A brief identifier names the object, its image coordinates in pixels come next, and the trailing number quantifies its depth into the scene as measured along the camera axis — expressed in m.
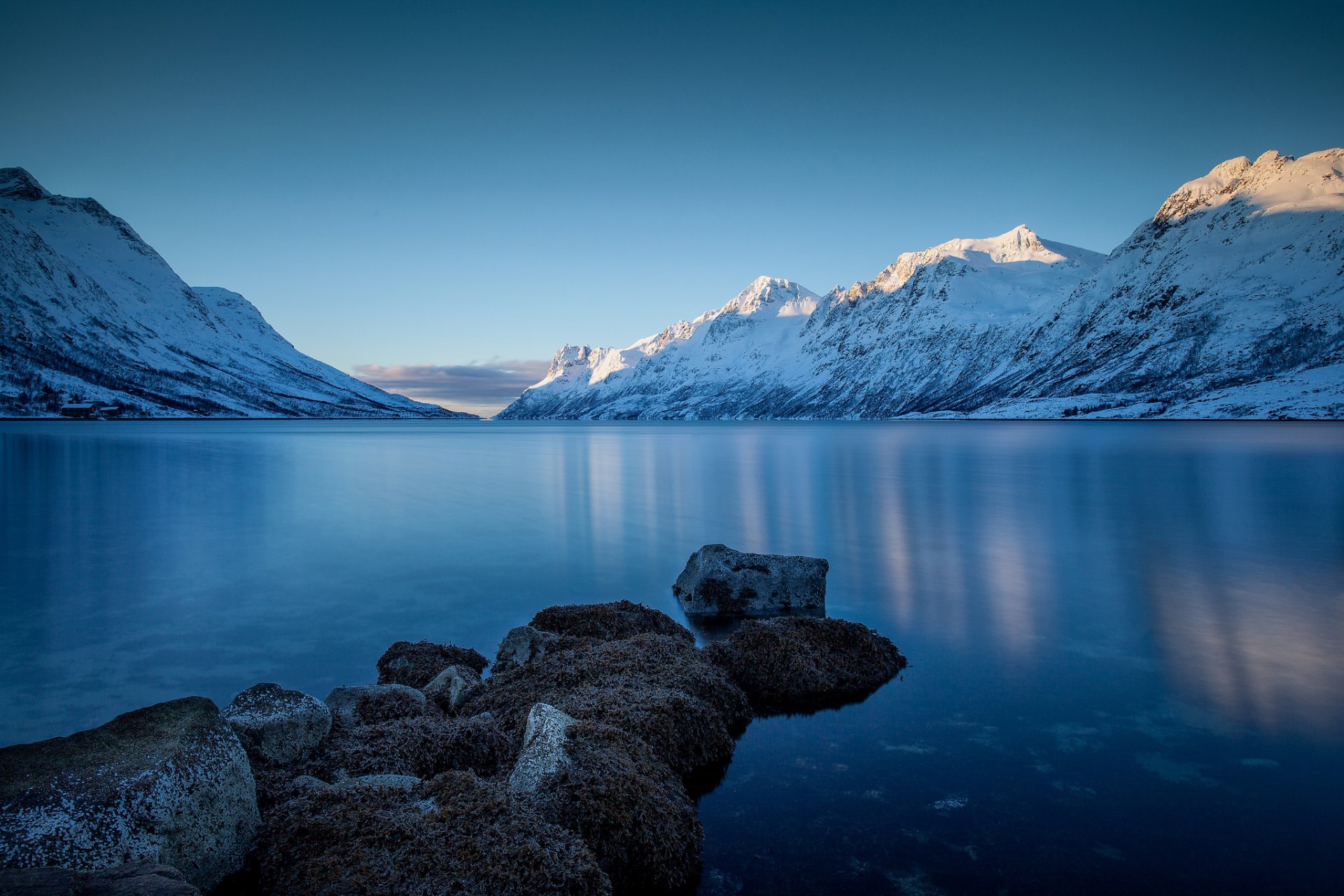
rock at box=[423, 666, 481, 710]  8.38
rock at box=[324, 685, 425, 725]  7.73
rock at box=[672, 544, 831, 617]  13.06
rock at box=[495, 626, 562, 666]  9.88
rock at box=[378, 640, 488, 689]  9.93
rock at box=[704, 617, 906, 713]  8.63
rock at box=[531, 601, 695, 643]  11.34
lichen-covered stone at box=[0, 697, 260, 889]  4.05
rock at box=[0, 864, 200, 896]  3.29
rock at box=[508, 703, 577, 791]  5.51
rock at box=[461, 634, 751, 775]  6.99
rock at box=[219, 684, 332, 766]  6.27
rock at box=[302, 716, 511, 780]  6.23
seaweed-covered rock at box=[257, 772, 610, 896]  4.11
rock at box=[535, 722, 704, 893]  5.02
